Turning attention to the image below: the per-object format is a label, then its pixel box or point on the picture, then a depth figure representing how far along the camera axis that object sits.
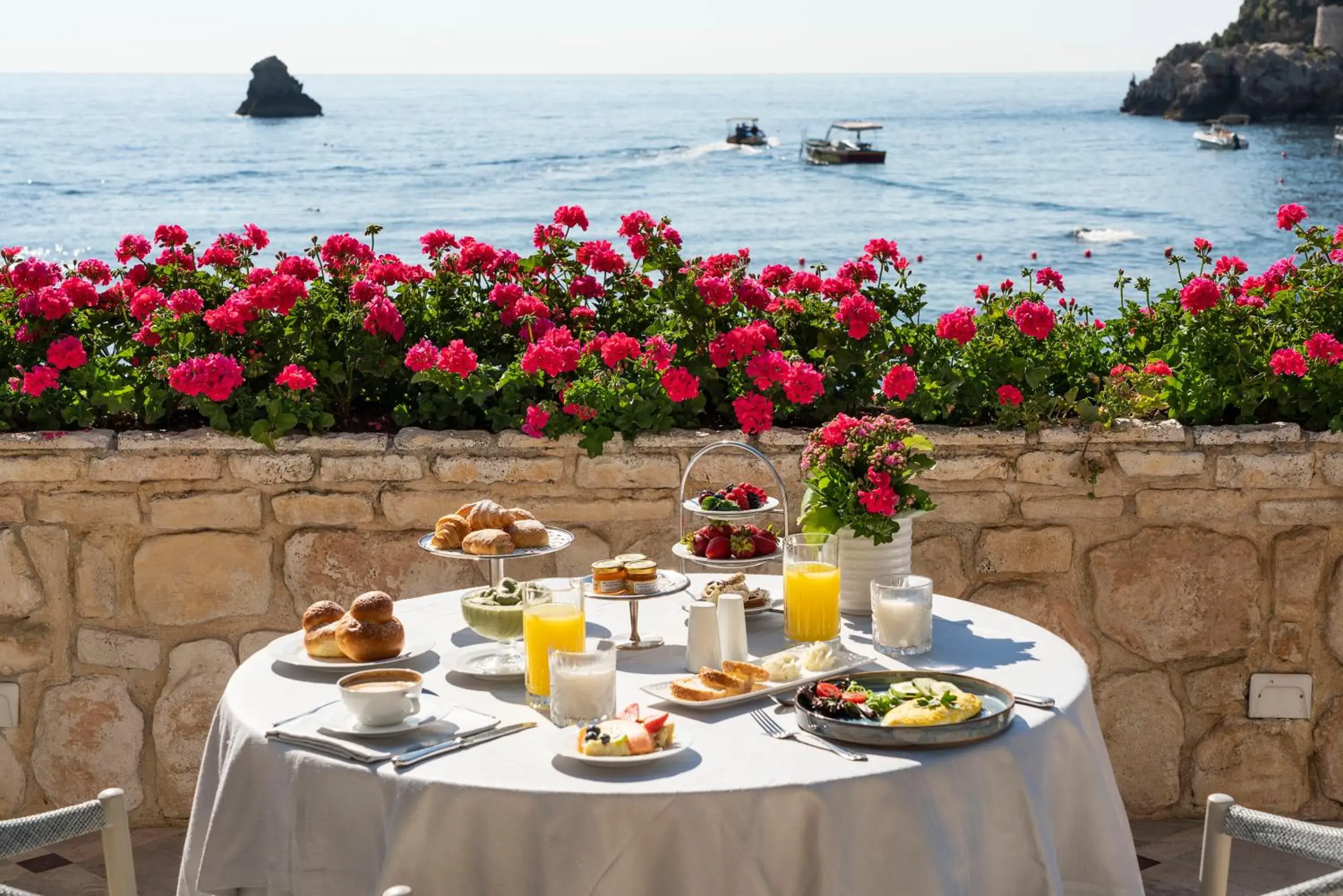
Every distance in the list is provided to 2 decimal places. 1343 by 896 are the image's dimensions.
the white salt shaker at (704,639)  2.17
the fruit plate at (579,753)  1.75
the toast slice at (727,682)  2.01
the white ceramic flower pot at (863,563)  2.49
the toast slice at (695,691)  1.99
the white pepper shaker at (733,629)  2.17
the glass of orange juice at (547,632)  2.04
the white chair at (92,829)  1.80
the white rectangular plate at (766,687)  1.98
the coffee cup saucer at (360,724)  1.88
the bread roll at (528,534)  2.40
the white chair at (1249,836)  1.81
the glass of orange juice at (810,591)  2.27
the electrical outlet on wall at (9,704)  3.54
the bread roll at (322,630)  2.20
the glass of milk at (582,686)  1.92
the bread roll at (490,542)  2.37
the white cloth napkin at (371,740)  1.83
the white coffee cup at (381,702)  1.88
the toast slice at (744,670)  2.05
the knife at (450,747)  1.79
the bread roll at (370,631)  2.17
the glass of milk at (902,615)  2.22
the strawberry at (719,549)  2.36
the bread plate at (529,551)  2.37
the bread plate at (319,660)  2.16
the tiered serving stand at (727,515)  2.34
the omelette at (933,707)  1.84
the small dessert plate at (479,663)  2.15
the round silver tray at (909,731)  1.80
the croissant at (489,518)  2.44
